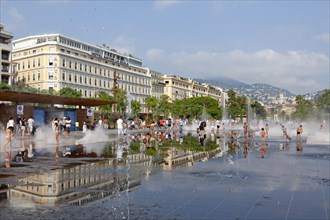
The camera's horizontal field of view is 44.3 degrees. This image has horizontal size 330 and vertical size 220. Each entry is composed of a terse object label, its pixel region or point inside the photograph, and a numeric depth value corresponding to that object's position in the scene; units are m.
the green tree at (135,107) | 99.14
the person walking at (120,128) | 30.34
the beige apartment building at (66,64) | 86.94
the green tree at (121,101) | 85.19
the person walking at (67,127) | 33.07
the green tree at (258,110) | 168.00
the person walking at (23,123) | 30.35
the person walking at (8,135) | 20.35
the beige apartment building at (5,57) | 76.69
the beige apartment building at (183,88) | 139.75
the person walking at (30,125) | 33.44
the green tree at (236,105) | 127.75
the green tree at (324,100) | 77.26
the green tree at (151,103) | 107.62
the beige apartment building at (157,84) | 130.88
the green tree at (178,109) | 108.11
